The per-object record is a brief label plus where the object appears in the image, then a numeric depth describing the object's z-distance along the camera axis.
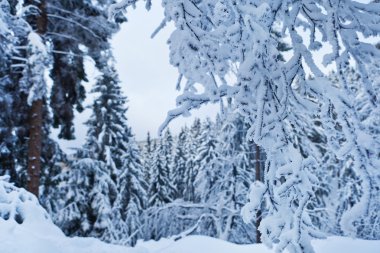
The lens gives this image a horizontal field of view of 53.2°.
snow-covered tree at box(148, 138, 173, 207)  35.47
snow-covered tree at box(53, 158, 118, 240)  18.97
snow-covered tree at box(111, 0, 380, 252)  2.20
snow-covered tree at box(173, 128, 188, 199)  43.23
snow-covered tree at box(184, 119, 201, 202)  32.89
